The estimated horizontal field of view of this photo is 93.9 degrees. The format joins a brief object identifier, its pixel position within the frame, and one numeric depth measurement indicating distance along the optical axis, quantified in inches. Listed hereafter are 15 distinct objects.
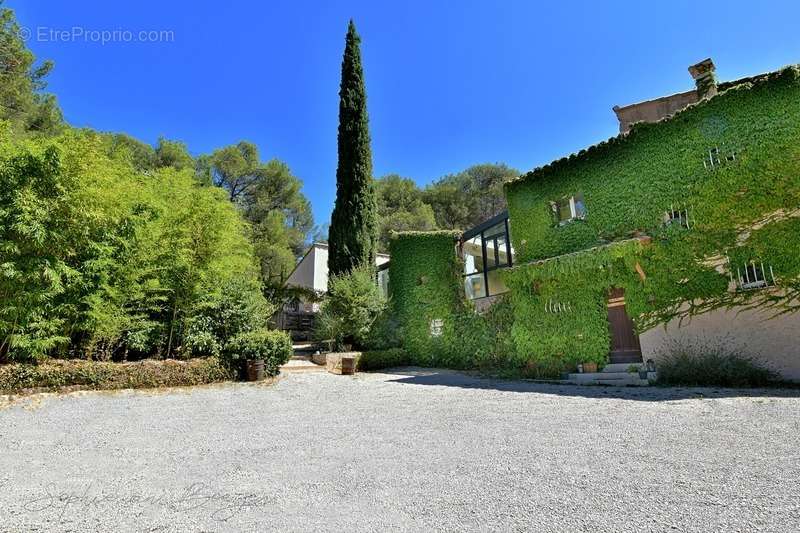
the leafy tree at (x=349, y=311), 525.7
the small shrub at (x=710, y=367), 293.0
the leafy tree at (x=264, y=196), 895.1
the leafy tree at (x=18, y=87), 492.7
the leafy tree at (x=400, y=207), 1040.8
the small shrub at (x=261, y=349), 367.6
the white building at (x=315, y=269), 886.4
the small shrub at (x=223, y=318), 374.0
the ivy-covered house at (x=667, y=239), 309.9
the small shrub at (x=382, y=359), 500.4
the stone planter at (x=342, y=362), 457.7
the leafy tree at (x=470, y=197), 1115.3
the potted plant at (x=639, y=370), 336.8
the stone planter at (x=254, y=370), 364.2
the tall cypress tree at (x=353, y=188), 595.2
